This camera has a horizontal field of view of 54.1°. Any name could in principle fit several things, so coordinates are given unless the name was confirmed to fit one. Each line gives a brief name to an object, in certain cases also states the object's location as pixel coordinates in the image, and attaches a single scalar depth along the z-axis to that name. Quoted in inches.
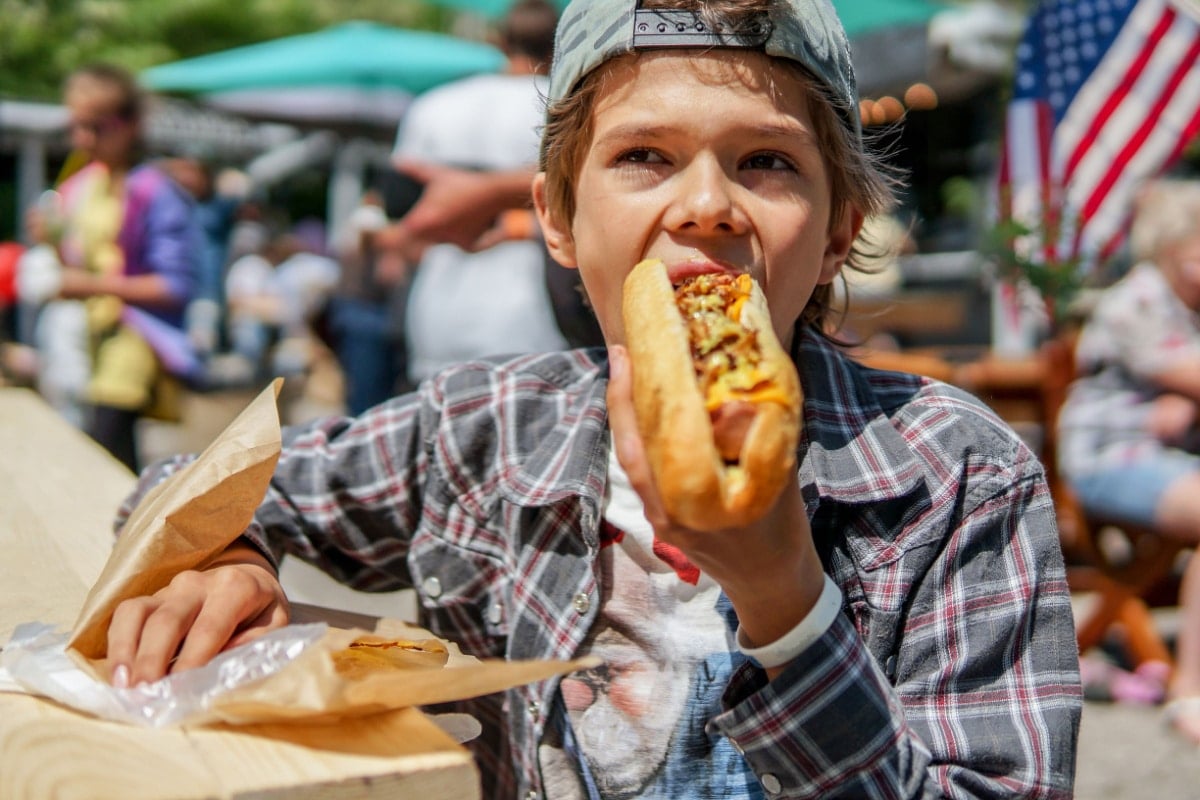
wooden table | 39.5
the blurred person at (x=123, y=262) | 190.7
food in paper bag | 49.0
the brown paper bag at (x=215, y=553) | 42.5
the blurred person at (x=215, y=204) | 448.5
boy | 49.5
